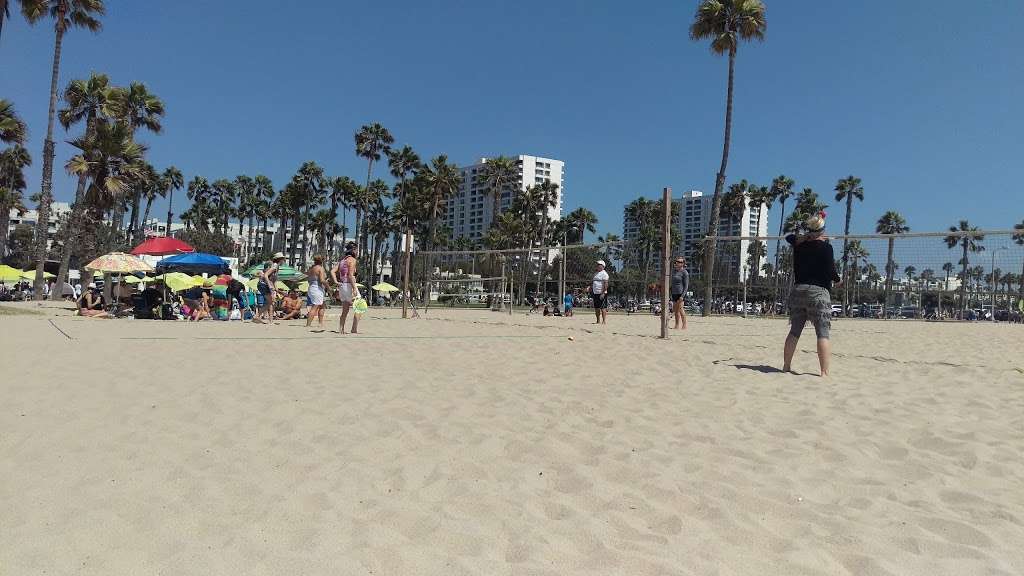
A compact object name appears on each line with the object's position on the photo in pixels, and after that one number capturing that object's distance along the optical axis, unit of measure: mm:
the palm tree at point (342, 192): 60969
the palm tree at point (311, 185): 61688
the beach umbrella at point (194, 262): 16797
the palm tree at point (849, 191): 57844
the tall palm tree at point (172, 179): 69750
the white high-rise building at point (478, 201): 162375
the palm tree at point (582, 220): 67938
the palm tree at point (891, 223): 64062
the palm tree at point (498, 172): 59406
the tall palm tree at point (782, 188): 59281
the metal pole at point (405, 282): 15398
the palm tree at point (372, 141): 54312
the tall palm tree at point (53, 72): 24203
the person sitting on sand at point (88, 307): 15289
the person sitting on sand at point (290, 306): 15164
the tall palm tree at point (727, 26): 26859
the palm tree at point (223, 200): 78500
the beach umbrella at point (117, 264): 15742
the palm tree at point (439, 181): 51938
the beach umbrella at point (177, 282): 17223
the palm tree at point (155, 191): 65688
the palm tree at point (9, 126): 23391
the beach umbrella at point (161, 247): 17023
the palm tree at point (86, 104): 27156
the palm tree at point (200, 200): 78188
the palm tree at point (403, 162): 56719
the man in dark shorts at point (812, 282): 6039
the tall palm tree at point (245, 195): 77875
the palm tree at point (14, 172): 36934
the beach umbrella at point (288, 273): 22417
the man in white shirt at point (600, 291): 13672
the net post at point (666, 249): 9703
